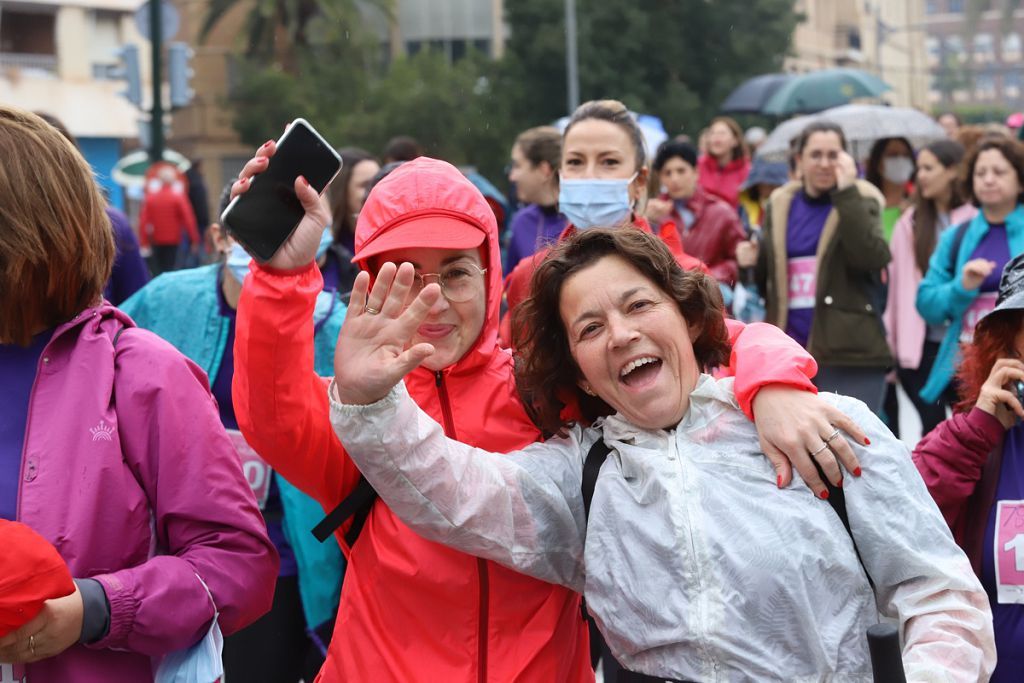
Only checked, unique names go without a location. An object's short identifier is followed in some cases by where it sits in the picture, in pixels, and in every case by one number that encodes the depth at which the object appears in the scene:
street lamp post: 27.83
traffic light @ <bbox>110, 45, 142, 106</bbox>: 16.97
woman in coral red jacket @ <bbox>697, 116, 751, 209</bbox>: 13.32
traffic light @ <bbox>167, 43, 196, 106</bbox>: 16.86
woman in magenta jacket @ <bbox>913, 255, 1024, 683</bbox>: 3.52
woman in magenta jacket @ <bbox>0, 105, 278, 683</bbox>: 2.62
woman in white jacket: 2.58
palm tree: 43.12
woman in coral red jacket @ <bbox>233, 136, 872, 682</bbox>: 2.76
